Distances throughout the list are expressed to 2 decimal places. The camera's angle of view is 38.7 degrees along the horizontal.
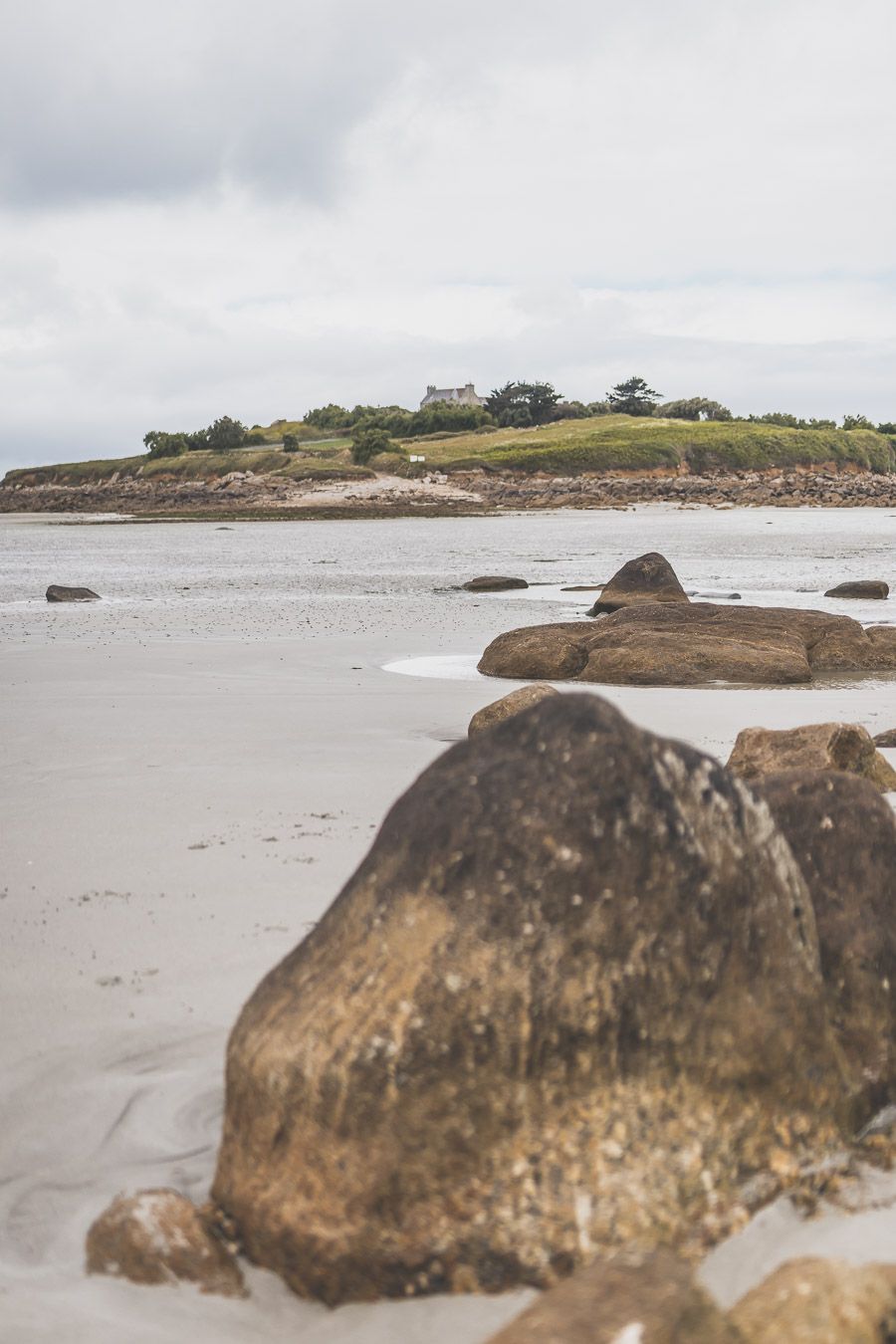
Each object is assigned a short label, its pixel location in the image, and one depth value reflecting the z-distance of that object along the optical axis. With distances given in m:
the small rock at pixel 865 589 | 15.91
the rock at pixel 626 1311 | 1.87
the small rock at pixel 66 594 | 17.38
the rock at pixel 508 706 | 6.27
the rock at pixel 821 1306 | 1.87
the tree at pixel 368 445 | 69.19
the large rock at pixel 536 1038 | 2.30
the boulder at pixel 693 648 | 9.38
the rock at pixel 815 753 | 5.06
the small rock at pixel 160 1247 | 2.33
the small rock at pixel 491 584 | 18.20
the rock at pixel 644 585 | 13.71
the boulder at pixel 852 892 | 2.76
